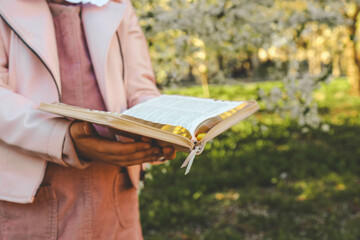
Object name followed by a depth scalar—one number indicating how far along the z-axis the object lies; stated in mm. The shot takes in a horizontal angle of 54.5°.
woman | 1075
